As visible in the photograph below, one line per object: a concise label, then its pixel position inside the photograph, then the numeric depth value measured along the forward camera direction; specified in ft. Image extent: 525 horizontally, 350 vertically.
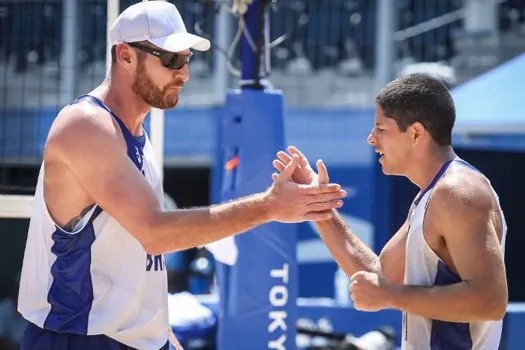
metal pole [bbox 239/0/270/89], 40.83
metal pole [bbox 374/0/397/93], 101.45
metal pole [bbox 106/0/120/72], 32.58
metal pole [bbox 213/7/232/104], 101.09
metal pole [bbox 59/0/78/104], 41.55
